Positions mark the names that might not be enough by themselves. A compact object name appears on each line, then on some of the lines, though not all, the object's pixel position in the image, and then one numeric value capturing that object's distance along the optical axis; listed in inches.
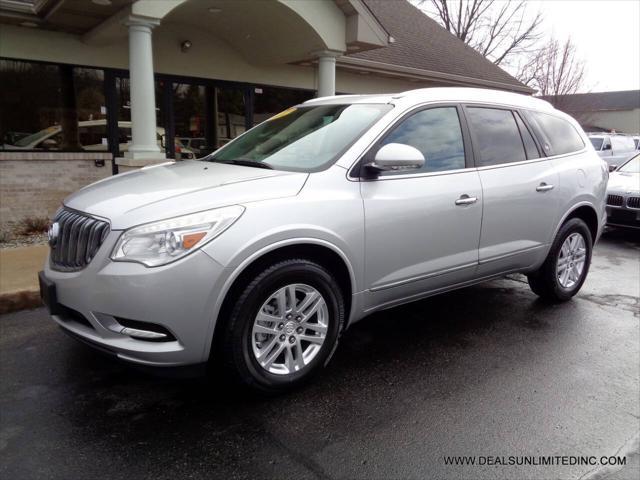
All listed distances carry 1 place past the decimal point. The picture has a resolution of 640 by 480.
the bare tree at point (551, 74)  1389.0
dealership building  318.0
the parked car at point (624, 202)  320.5
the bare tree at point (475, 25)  1296.8
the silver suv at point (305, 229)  107.1
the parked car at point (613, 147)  766.5
